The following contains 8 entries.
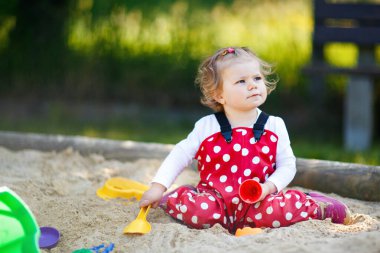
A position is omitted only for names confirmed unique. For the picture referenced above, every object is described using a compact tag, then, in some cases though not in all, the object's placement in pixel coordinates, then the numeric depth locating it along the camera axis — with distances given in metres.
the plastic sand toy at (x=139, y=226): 3.81
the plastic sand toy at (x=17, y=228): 3.33
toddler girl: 4.01
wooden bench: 7.69
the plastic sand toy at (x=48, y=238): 3.78
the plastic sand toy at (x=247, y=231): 3.78
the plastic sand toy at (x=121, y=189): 4.77
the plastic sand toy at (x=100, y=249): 3.59
